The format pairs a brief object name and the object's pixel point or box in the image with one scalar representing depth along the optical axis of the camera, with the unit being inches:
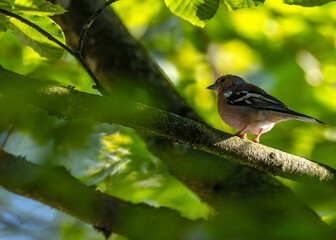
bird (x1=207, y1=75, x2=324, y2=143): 373.1
